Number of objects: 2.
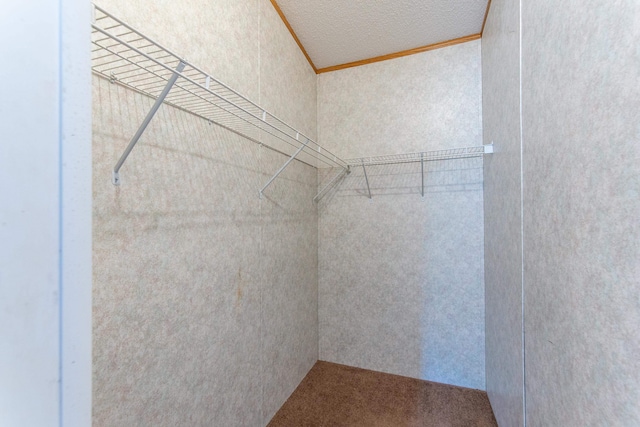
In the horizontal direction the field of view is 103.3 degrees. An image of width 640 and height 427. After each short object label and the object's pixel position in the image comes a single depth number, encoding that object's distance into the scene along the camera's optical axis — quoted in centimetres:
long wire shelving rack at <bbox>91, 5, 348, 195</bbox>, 68
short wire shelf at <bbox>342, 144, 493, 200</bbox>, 178
